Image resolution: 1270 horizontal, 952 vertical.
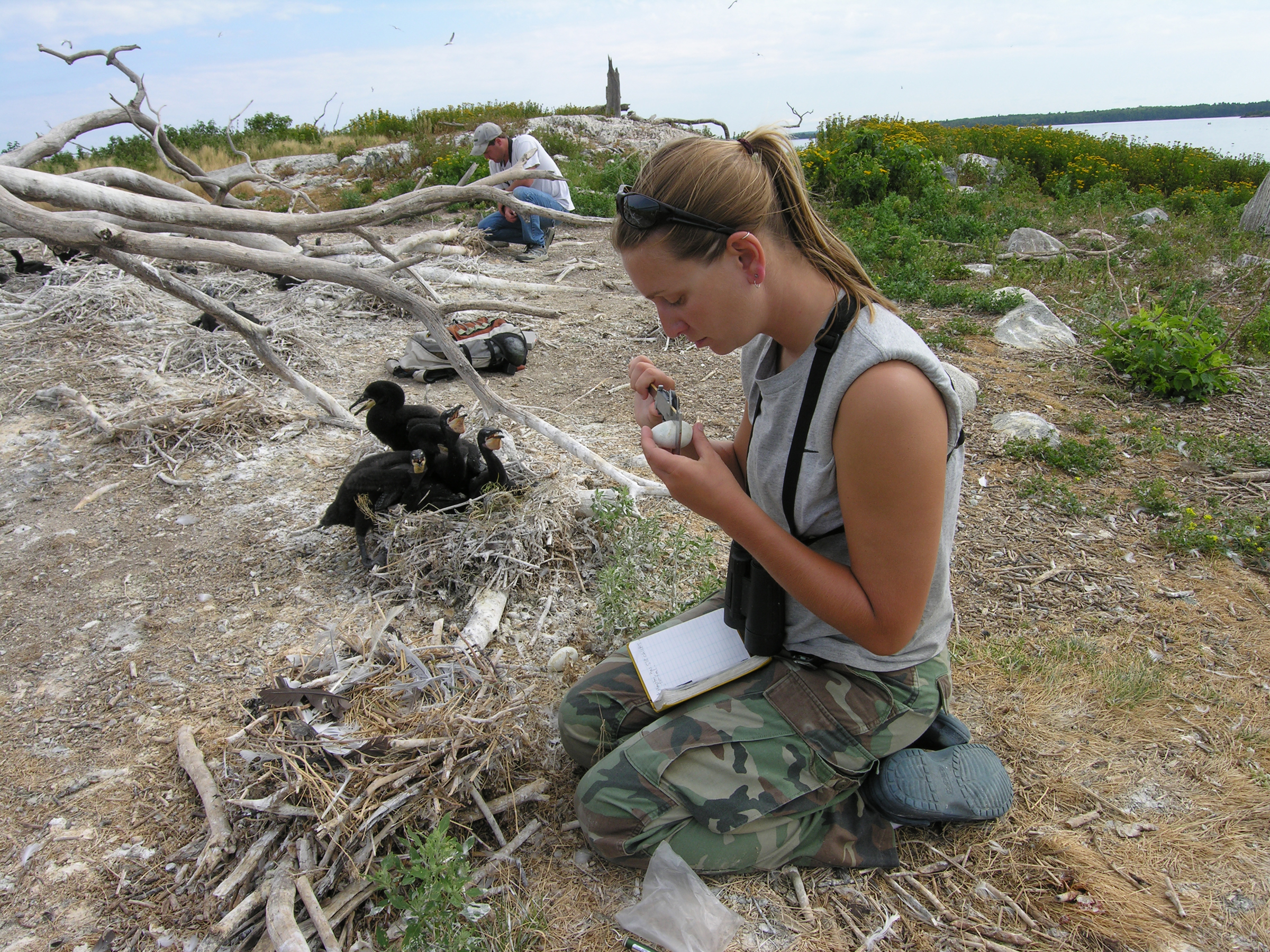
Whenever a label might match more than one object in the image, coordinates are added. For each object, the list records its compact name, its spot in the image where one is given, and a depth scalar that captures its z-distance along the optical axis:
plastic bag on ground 1.88
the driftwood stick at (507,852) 2.03
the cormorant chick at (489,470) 3.65
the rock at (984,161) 12.50
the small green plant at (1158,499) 3.79
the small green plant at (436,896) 1.72
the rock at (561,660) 2.87
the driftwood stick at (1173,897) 1.86
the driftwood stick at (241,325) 4.76
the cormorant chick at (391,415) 3.79
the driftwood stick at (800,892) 1.94
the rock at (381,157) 15.27
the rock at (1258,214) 8.50
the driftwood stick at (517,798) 2.17
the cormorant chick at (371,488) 3.40
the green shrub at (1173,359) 4.84
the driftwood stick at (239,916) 1.85
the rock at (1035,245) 8.23
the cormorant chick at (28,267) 7.63
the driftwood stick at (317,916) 1.80
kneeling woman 1.61
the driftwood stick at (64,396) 5.02
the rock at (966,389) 4.71
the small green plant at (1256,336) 5.57
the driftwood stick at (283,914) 1.77
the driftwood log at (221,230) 3.63
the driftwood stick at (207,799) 2.04
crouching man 9.15
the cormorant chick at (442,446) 3.59
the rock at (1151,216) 9.44
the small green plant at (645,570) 3.01
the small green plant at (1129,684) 2.62
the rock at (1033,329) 5.90
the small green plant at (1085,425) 4.55
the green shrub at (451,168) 12.59
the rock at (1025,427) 4.46
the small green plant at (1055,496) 3.88
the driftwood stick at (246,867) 1.93
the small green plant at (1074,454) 4.22
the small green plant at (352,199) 12.72
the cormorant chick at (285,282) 7.59
